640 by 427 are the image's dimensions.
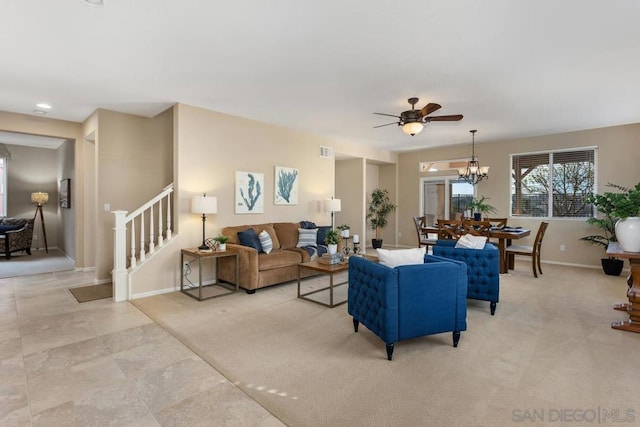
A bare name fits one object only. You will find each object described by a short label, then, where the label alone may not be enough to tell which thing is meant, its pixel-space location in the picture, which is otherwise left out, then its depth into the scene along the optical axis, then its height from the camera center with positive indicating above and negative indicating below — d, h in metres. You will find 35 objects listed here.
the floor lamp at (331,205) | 6.64 +0.06
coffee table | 3.97 -0.76
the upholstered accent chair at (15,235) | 7.04 -0.62
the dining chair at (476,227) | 5.59 -0.33
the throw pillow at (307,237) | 5.67 -0.51
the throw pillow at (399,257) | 2.89 -0.44
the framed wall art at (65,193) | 6.80 +0.30
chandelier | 6.67 +0.79
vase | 3.30 -0.26
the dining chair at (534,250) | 5.51 -0.72
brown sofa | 4.54 -0.79
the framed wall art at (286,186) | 6.07 +0.42
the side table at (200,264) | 4.32 -0.78
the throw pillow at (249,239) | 4.90 -0.48
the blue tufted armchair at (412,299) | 2.63 -0.77
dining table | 5.49 -0.46
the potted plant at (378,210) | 9.12 -0.05
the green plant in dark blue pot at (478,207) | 6.16 +0.01
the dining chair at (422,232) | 6.49 -0.49
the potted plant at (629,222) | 3.31 -0.14
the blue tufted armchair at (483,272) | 3.72 -0.74
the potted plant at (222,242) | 4.63 -0.49
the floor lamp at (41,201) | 7.93 +0.15
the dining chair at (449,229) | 5.97 -0.39
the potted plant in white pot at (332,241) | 4.45 -0.46
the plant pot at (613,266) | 5.65 -1.01
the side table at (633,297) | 3.25 -0.89
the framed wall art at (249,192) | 5.48 +0.26
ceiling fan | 4.23 +1.20
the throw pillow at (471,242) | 3.98 -0.42
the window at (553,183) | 6.54 +0.54
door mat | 4.36 -1.19
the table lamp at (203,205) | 4.59 +0.04
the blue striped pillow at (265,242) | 4.96 -0.52
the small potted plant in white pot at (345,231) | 4.72 -0.34
